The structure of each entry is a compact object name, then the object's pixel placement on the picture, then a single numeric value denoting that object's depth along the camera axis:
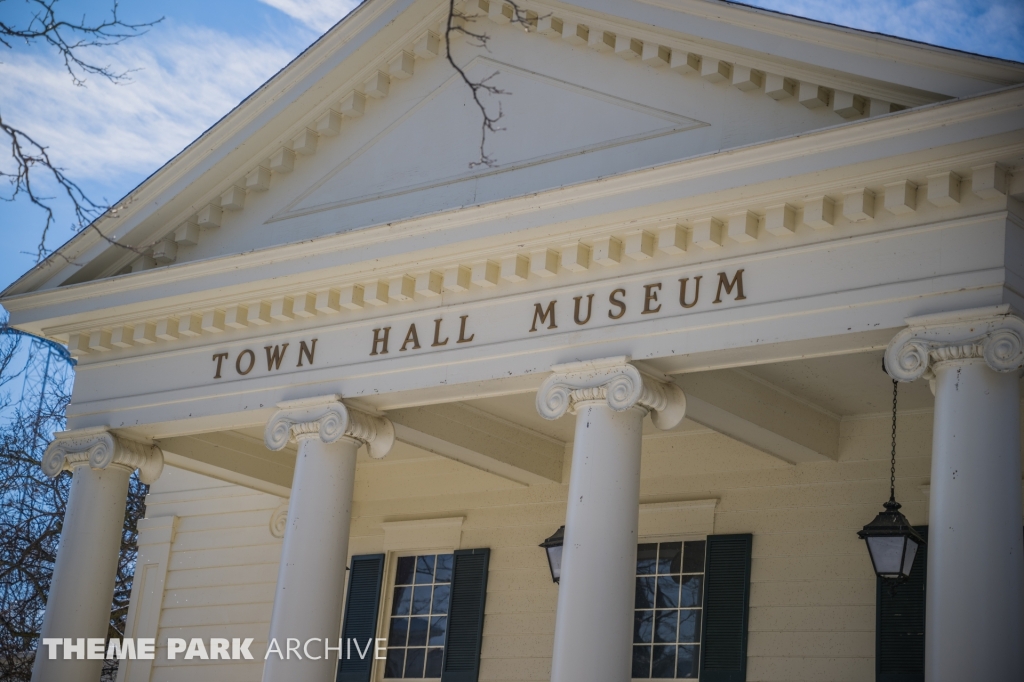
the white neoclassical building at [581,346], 8.73
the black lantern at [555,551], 11.52
